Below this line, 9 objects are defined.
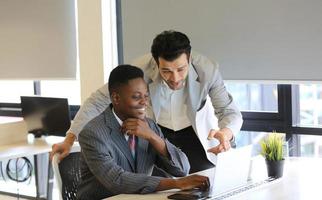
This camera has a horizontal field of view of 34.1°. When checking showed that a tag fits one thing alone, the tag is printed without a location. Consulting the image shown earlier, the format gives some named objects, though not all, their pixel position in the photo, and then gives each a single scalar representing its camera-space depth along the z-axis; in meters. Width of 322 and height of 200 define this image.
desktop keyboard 2.06
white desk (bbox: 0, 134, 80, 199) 4.11
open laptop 2.03
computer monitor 4.42
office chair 2.32
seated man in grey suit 2.08
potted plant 2.43
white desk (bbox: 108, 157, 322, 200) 2.08
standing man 2.49
